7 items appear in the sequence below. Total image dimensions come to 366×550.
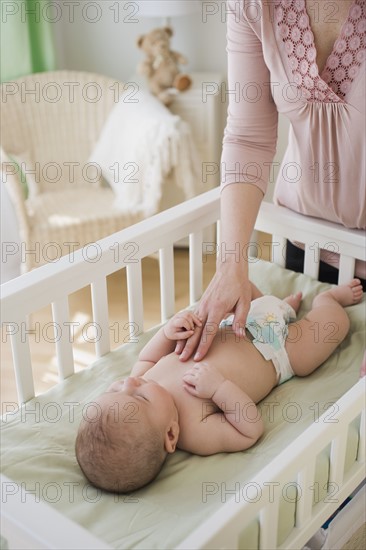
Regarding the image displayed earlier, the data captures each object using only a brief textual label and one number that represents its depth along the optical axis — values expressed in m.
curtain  2.97
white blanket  2.73
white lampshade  2.88
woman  1.43
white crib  0.99
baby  1.25
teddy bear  3.00
